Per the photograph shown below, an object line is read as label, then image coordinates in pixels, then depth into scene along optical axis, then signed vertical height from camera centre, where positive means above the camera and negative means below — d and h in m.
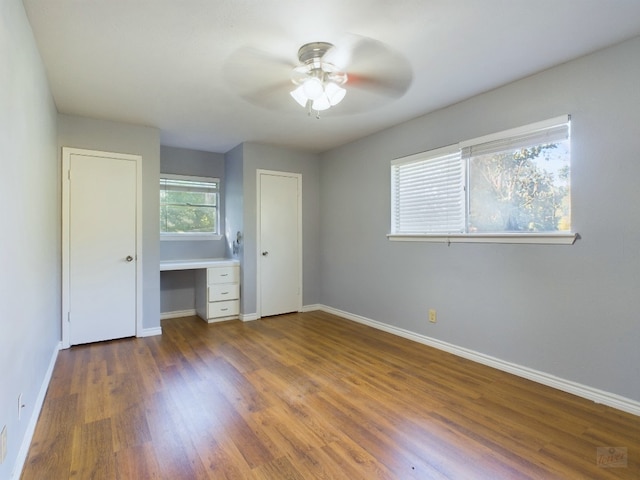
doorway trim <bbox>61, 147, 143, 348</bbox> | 3.40 +0.01
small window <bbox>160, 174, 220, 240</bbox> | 4.69 +0.44
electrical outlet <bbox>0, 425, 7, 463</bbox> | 1.41 -0.88
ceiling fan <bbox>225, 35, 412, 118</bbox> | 2.26 +1.27
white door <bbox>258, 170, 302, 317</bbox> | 4.68 -0.07
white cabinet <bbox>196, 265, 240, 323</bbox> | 4.43 -0.74
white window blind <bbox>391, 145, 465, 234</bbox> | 3.24 +0.47
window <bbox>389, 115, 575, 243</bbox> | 2.54 +0.44
